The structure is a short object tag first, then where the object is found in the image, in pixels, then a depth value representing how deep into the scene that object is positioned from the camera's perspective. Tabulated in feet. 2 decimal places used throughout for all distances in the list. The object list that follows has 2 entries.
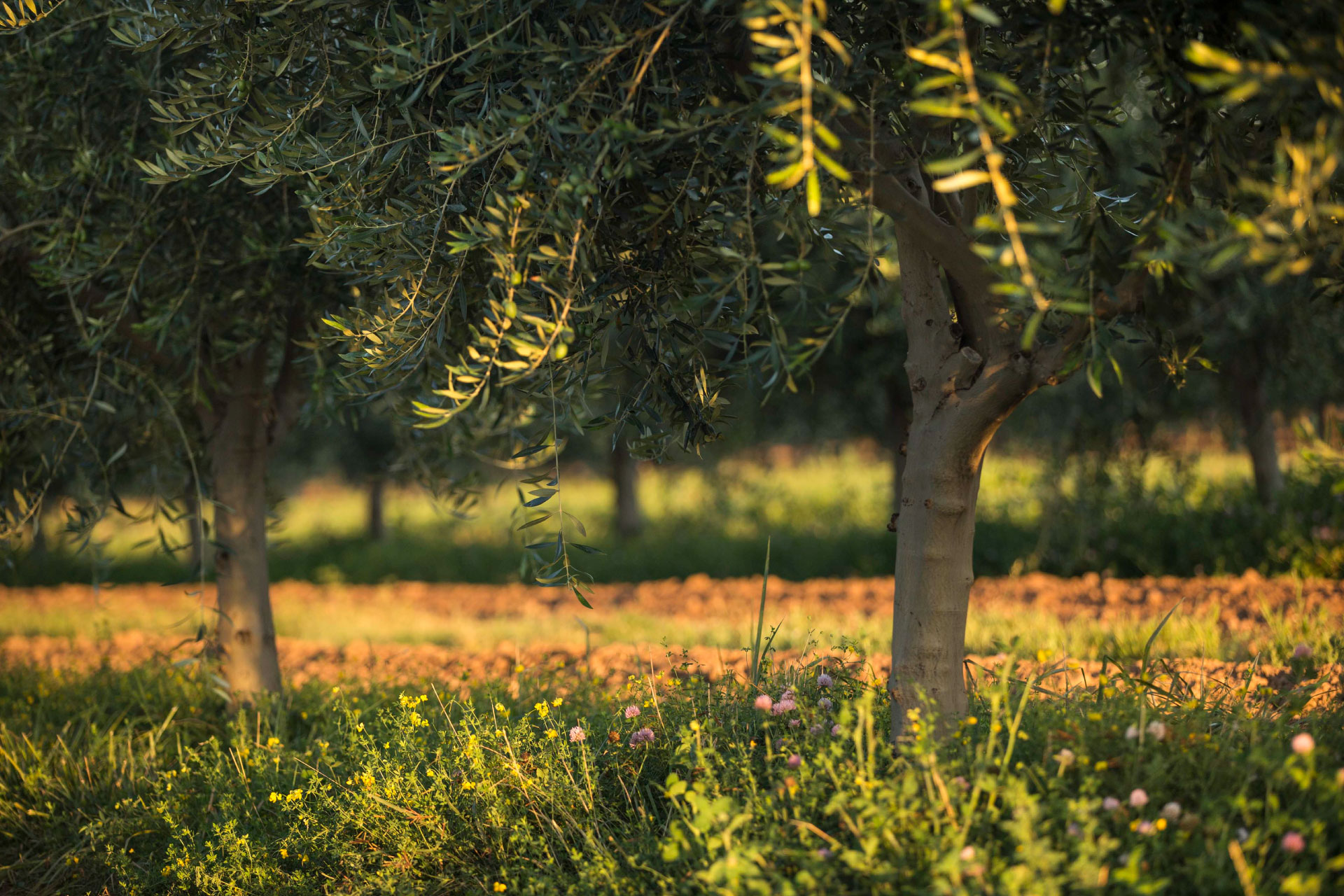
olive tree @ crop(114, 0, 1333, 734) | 18.74
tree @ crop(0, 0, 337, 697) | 30.50
